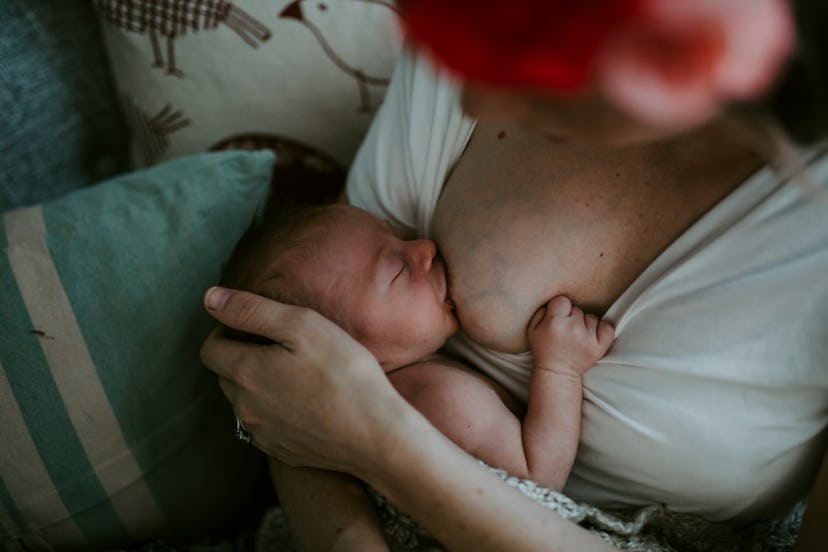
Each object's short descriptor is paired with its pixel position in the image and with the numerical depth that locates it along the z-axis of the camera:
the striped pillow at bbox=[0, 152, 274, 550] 0.89
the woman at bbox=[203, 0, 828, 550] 0.72
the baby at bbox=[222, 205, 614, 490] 0.85
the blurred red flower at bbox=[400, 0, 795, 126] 0.35
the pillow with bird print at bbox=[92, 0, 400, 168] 1.12
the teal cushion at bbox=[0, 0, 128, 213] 1.20
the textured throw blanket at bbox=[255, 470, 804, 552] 0.83
